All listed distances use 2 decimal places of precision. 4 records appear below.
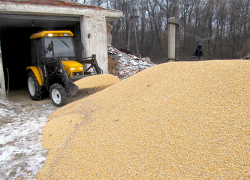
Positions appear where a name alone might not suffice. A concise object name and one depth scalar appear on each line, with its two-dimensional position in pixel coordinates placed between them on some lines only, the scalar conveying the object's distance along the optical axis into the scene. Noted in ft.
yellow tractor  20.00
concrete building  24.29
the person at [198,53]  29.71
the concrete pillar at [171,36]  20.81
